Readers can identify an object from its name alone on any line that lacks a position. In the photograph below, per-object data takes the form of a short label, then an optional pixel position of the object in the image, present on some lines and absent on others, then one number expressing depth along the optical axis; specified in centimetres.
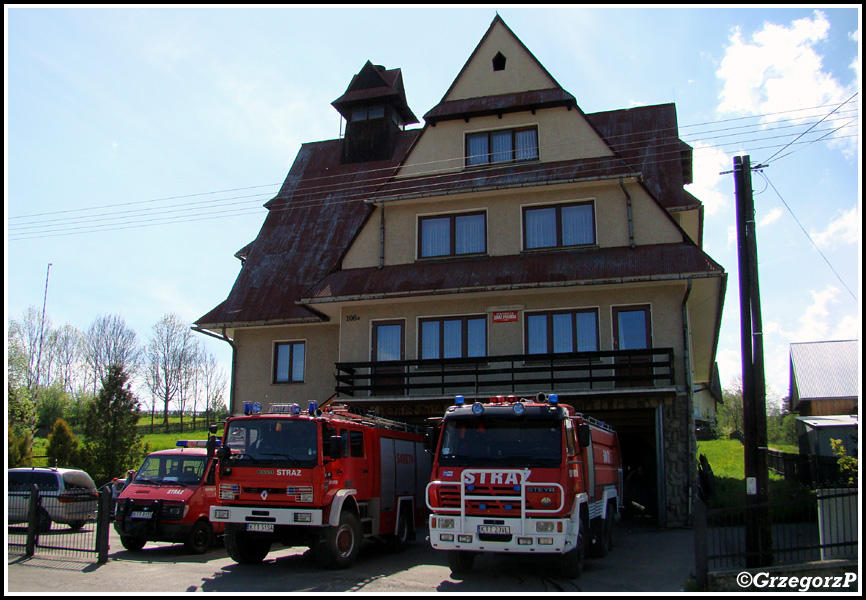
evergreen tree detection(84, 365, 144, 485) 2761
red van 1403
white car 1419
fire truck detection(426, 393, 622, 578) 1048
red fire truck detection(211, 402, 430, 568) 1164
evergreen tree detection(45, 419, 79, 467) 3009
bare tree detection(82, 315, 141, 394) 6600
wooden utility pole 1052
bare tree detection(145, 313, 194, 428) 6750
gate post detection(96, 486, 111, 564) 1253
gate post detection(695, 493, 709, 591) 990
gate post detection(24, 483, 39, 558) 1337
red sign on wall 1961
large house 1817
